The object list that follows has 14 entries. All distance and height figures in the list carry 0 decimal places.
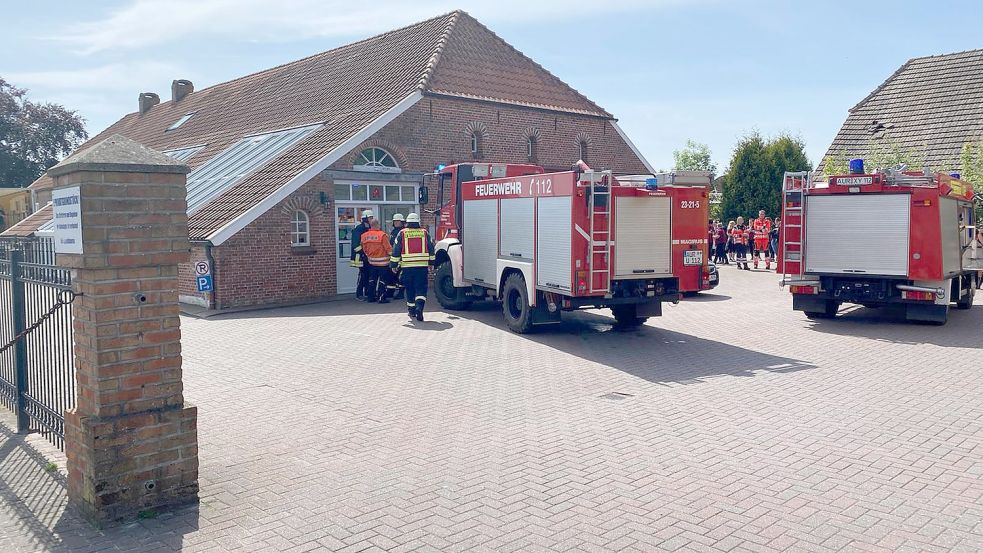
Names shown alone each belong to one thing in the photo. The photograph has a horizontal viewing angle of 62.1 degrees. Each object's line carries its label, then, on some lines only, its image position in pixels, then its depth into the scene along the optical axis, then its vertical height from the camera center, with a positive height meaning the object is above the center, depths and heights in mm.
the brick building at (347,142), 16875 +2120
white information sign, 4773 +34
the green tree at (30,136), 55281 +6179
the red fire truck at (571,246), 11219 -369
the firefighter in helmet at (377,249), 16875 -557
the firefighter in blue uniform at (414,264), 13922 -714
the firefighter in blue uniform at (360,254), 17141 -661
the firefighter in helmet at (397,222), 16656 +2
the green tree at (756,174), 33125 +1827
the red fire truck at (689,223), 11805 -49
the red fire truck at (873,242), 12555 -369
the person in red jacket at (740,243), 25744 -763
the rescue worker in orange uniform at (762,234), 25453 -464
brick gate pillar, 4742 -658
